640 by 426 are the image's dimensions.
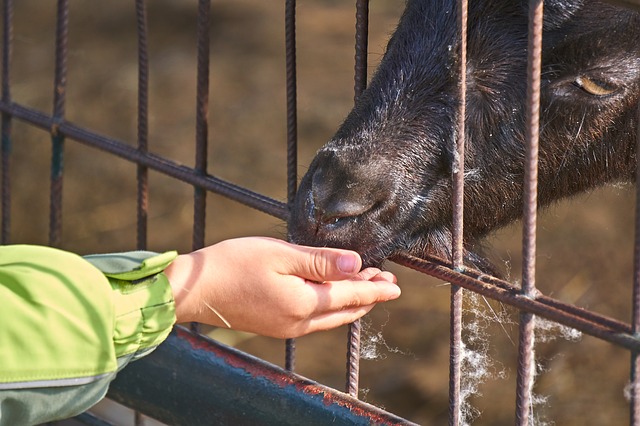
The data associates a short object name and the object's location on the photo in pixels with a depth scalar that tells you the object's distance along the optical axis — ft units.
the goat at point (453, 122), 6.19
